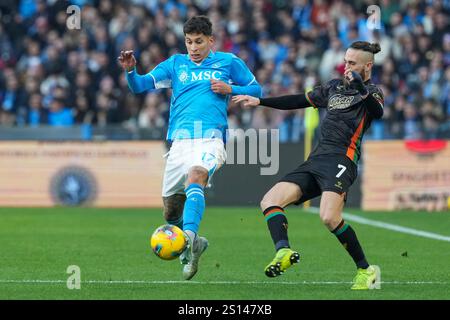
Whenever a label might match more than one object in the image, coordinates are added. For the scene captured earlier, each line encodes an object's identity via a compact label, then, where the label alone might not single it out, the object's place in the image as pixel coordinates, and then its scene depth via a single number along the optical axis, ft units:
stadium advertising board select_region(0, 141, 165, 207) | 126.11
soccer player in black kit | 58.39
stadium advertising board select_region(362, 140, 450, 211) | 123.95
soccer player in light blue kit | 62.54
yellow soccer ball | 56.44
